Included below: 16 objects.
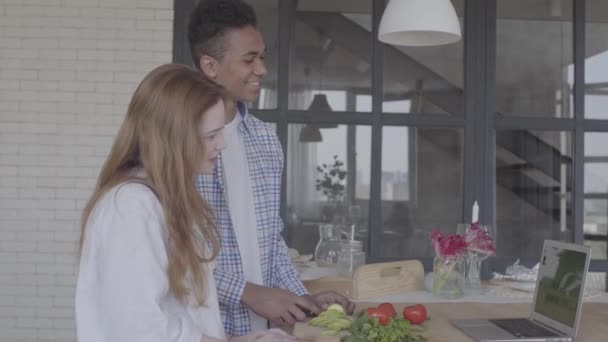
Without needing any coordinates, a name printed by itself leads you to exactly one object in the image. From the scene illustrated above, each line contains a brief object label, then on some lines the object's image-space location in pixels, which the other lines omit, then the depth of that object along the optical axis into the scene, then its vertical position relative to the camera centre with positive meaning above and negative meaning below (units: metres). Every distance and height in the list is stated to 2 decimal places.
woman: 1.37 -0.04
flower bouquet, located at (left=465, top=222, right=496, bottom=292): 2.67 -0.13
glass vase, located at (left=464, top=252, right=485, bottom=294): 2.70 -0.22
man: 2.24 +0.10
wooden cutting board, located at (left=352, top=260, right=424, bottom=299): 2.60 -0.24
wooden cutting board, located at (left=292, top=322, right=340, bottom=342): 1.85 -0.31
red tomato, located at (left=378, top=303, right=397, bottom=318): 2.00 -0.26
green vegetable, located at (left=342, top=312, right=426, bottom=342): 1.79 -0.28
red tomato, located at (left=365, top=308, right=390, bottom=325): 1.96 -0.27
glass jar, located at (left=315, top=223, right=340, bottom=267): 3.22 -0.16
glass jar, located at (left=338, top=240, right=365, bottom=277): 3.03 -0.19
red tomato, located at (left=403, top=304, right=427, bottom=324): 2.08 -0.28
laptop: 1.94 -0.24
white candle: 2.80 +0.00
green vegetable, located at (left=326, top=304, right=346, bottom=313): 2.05 -0.26
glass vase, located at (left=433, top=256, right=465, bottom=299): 2.62 -0.22
